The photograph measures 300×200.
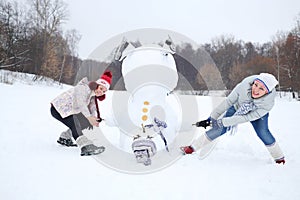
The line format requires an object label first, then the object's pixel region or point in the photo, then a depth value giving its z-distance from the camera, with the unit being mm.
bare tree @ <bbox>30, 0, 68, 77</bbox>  18656
